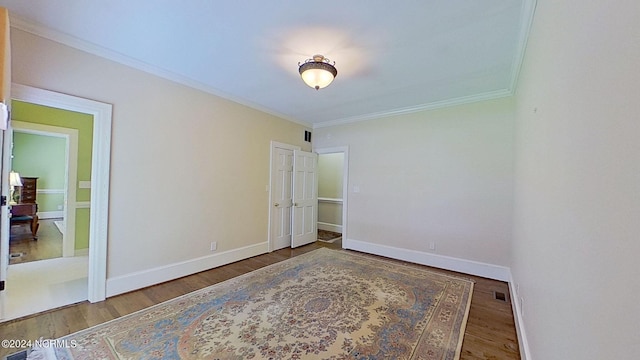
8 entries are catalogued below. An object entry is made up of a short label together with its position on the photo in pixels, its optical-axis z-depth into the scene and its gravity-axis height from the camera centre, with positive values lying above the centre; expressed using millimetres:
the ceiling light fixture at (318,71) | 2533 +1182
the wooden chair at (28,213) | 5055 -845
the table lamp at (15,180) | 4731 -140
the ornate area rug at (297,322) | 1872 -1299
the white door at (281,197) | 4676 -318
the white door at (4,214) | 2055 -364
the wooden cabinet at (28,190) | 6336 -443
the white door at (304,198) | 5004 -352
